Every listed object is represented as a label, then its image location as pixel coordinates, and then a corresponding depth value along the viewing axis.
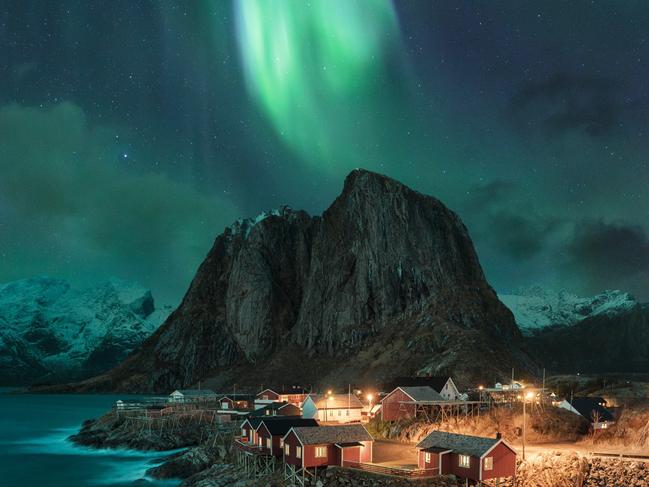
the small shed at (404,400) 76.37
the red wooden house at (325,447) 52.06
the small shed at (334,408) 83.25
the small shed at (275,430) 57.69
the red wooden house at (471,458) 47.09
